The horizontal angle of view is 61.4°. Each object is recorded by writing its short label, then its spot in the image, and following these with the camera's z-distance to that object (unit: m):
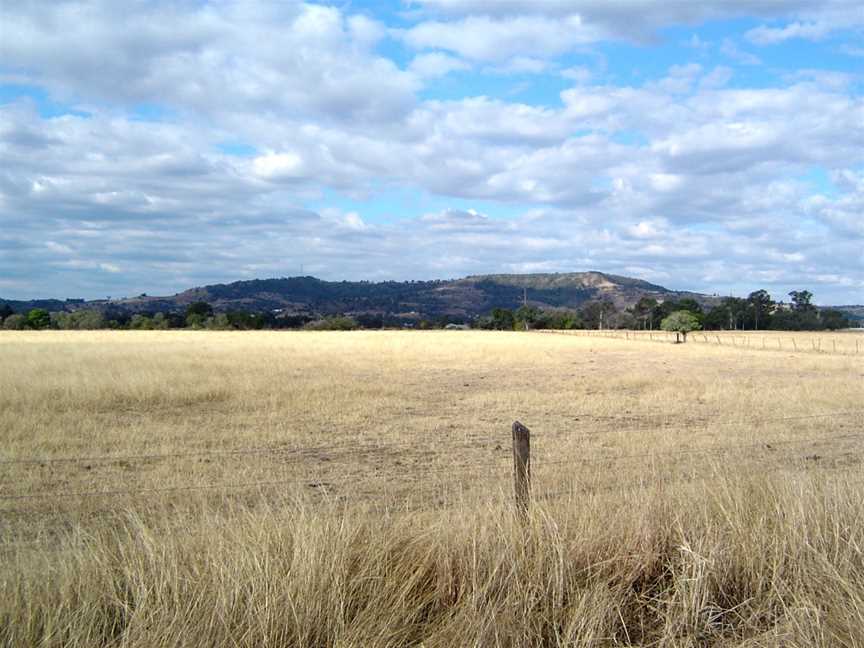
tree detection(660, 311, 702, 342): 77.81
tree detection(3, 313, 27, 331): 91.75
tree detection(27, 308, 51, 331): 91.94
